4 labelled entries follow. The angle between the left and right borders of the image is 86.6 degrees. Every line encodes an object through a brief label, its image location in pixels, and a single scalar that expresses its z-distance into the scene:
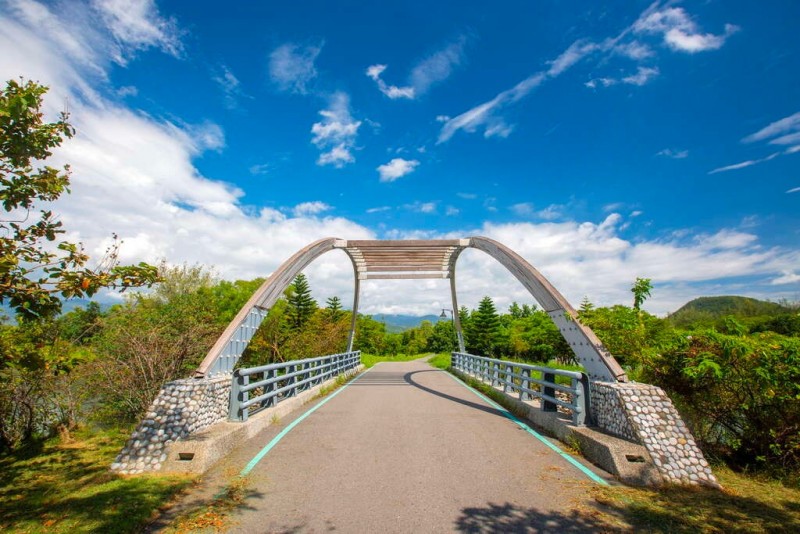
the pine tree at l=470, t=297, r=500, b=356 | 63.41
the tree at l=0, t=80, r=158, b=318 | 3.57
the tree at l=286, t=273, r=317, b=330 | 55.25
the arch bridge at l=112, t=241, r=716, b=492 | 5.01
